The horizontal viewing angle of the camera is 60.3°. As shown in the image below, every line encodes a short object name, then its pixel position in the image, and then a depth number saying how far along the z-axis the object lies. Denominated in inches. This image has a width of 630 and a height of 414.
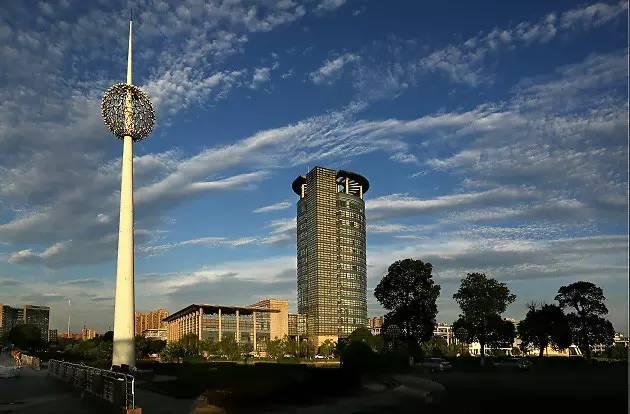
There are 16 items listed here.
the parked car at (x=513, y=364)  2796.0
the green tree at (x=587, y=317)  3260.3
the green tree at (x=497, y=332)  2940.5
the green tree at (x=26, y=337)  6668.3
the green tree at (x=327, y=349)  5639.8
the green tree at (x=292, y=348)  4847.4
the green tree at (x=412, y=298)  2684.5
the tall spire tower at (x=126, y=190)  1793.8
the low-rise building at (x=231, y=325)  7175.2
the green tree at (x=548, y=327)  3337.4
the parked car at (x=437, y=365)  2535.9
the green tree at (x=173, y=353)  3673.7
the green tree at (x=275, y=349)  4613.7
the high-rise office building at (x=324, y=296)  7637.8
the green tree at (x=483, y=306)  2938.0
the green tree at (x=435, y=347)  4535.2
